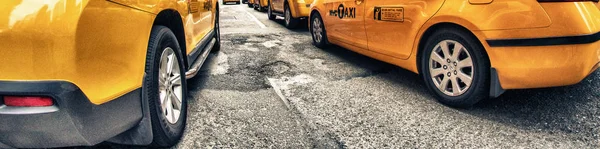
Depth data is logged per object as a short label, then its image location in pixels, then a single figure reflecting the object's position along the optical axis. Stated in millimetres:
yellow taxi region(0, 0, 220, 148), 1478
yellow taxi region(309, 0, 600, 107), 2561
